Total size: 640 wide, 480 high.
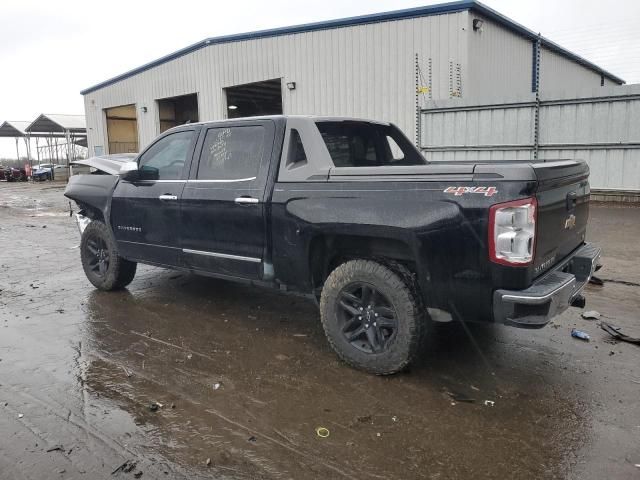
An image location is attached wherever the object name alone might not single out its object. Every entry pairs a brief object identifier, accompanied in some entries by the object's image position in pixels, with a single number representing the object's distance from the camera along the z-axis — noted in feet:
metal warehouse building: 46.80
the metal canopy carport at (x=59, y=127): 117.80
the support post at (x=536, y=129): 41.45
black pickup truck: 10.95
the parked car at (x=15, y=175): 121.60
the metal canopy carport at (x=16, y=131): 134.16
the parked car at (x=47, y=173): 113.39
